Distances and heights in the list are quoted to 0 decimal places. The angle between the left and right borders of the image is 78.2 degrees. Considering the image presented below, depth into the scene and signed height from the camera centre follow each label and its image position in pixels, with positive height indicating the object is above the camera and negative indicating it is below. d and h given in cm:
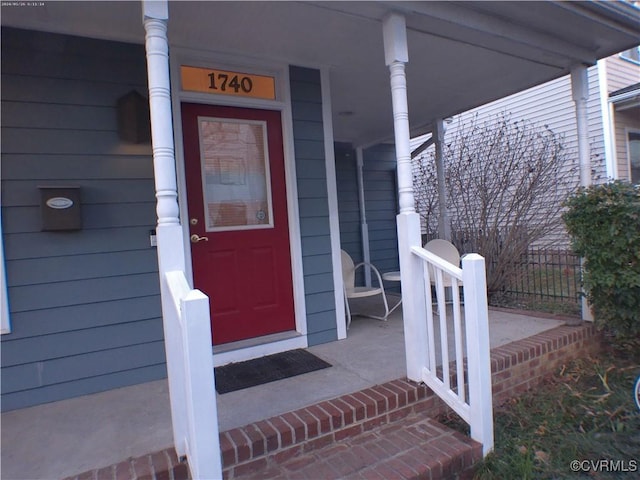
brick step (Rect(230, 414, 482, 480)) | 171 -104
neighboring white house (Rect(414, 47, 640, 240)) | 664 +183
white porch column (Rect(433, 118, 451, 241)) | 475 +53
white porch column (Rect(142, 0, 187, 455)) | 166 +31
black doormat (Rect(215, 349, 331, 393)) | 238 -85
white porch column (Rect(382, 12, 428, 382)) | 226 +4
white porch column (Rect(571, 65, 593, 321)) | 331 +80
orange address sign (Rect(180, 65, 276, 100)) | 269 +113
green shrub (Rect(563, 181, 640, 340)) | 272 -24
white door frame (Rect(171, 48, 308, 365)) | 262 +72
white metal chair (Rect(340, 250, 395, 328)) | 362 -53
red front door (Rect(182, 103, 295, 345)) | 274 +17
